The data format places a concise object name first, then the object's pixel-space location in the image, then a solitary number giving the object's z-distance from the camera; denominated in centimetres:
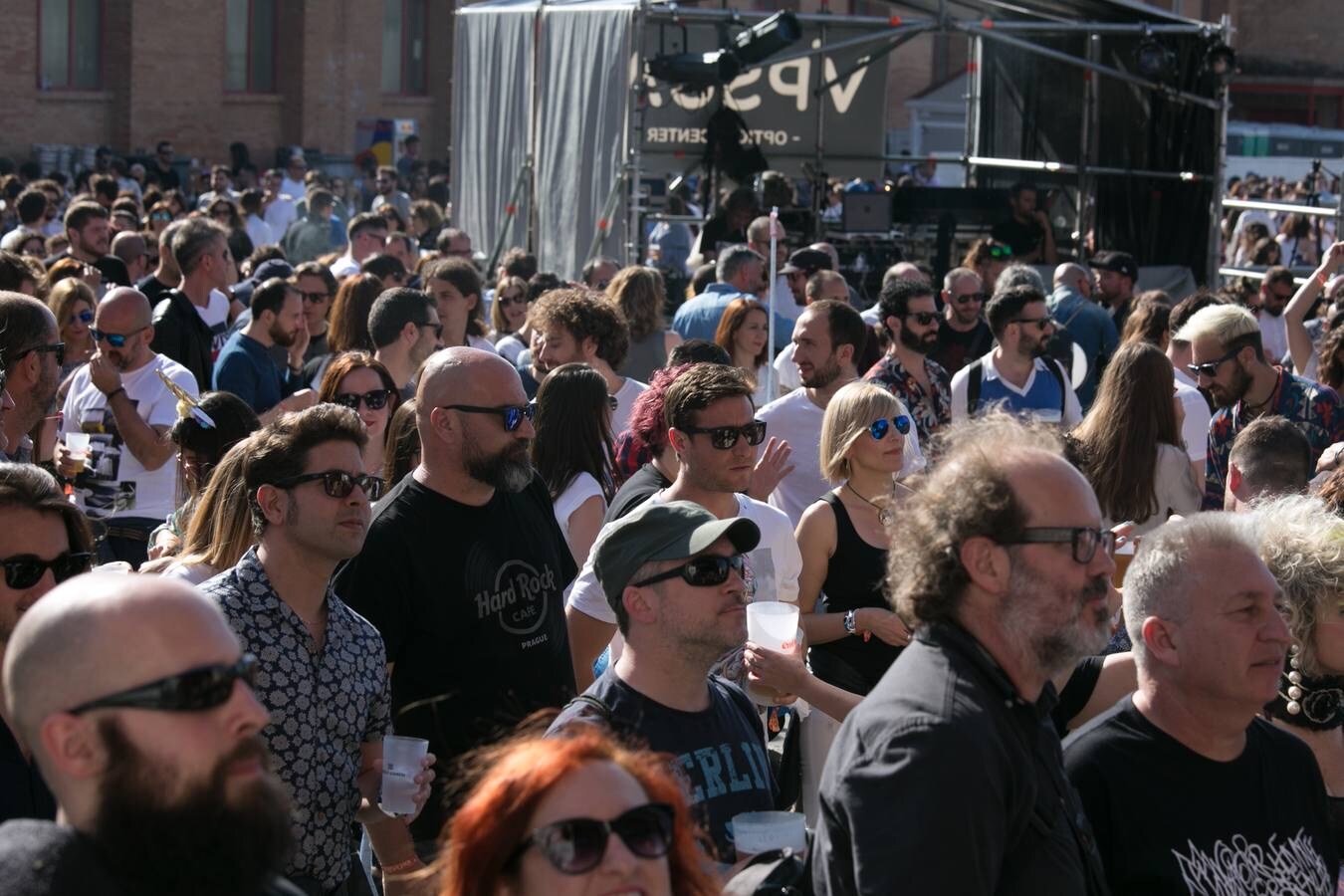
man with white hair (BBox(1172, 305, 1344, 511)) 688
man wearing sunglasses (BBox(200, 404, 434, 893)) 352
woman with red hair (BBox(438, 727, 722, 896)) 233
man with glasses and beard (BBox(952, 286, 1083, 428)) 775
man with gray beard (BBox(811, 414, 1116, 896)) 244
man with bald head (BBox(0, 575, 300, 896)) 189
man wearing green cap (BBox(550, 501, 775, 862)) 328
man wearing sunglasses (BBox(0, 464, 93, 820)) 335
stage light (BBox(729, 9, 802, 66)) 1457
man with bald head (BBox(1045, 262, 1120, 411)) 1031
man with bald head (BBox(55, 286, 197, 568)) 636
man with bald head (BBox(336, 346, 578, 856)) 411
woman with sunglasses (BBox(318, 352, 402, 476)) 581
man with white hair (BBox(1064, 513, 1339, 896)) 293
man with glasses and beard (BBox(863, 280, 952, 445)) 766
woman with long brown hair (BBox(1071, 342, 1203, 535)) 586
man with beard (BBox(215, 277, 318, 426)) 723
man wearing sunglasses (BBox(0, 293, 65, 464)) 522
